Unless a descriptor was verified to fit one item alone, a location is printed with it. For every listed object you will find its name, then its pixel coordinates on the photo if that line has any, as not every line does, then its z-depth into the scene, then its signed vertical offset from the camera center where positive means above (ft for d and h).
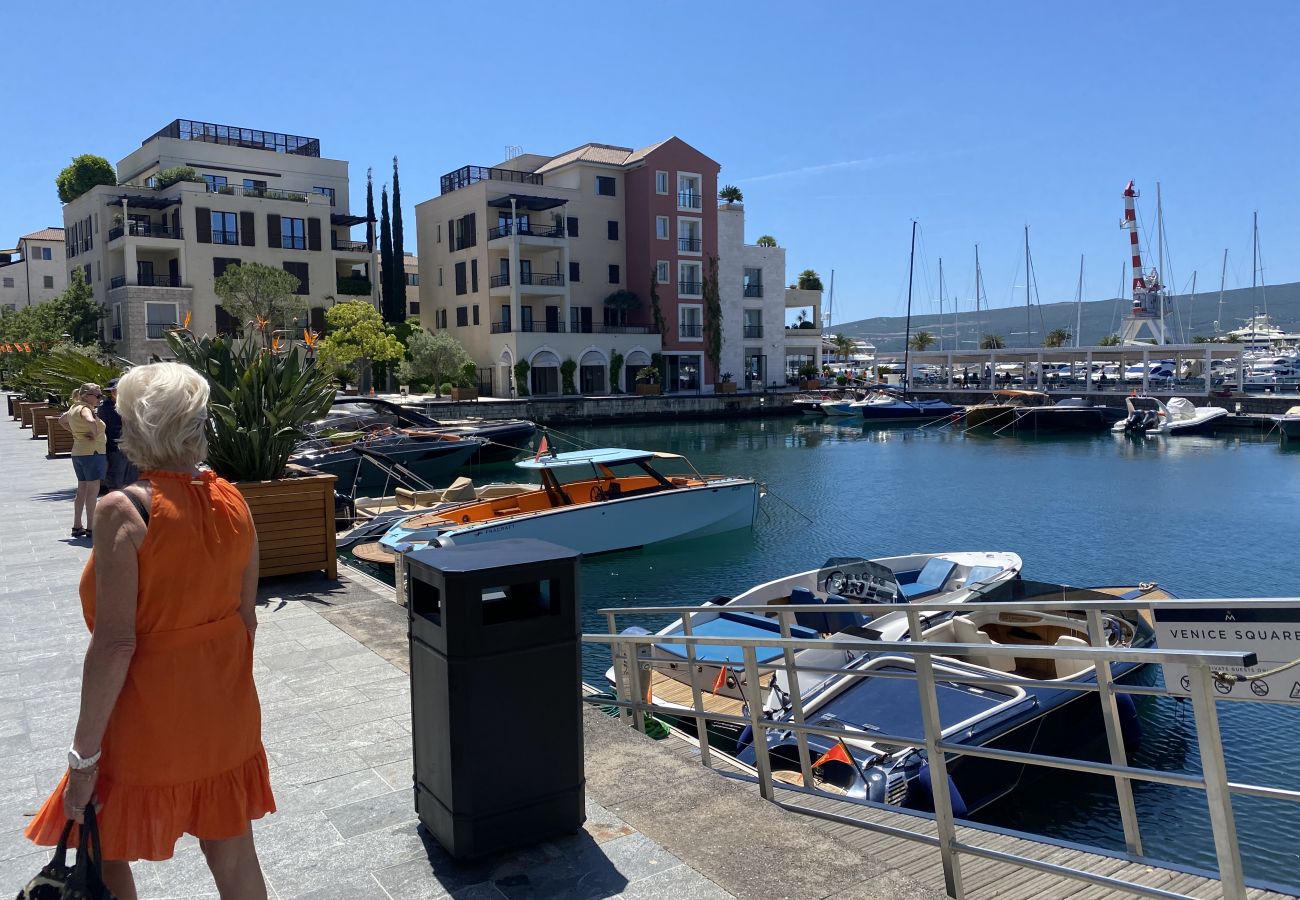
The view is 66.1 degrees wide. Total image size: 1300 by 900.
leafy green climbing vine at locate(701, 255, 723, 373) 213.46 +14.17
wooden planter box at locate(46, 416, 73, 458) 72.02 -3.31
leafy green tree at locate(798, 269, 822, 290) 254.88 +24.59
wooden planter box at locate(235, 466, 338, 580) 31.35 -4.29
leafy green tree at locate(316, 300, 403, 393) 169.89 +9.13
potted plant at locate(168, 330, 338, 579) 31.60 -1.98
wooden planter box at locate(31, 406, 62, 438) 86.45 -2.51
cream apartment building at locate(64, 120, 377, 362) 173.37 +28.69
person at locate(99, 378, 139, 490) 36.24 -2.57
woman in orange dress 9.41 -2.62
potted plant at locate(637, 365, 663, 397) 202.18 -0.08
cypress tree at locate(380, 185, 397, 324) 207.21 +24.51
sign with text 12.27 -3.50
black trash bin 12.80 -4.10
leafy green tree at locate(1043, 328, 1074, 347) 317.63 +10.90
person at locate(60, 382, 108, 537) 37.52 -1.80
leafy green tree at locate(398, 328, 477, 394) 179.83 +4.65
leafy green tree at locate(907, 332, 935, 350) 342.03 +11.88
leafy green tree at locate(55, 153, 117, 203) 206.18 +45.14
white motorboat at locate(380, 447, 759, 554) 59.67 -8.45
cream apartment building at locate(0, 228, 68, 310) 281.74 +35.00
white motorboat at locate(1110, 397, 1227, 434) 174.70 -9.01
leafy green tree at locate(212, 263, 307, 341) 162.71 +16.14
